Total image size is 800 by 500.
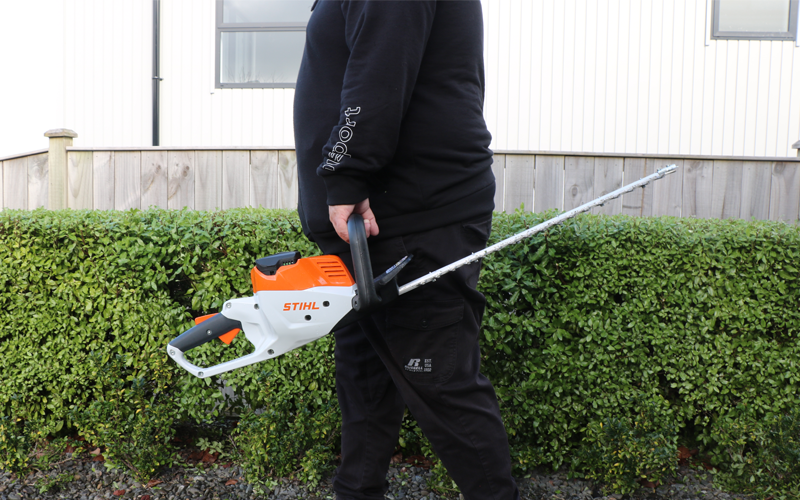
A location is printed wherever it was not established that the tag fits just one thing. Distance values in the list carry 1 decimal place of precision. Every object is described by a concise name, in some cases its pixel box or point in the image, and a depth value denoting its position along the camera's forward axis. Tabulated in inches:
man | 54.6
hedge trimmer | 52.5
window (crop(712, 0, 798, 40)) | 211.9
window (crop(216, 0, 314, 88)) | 225.2
